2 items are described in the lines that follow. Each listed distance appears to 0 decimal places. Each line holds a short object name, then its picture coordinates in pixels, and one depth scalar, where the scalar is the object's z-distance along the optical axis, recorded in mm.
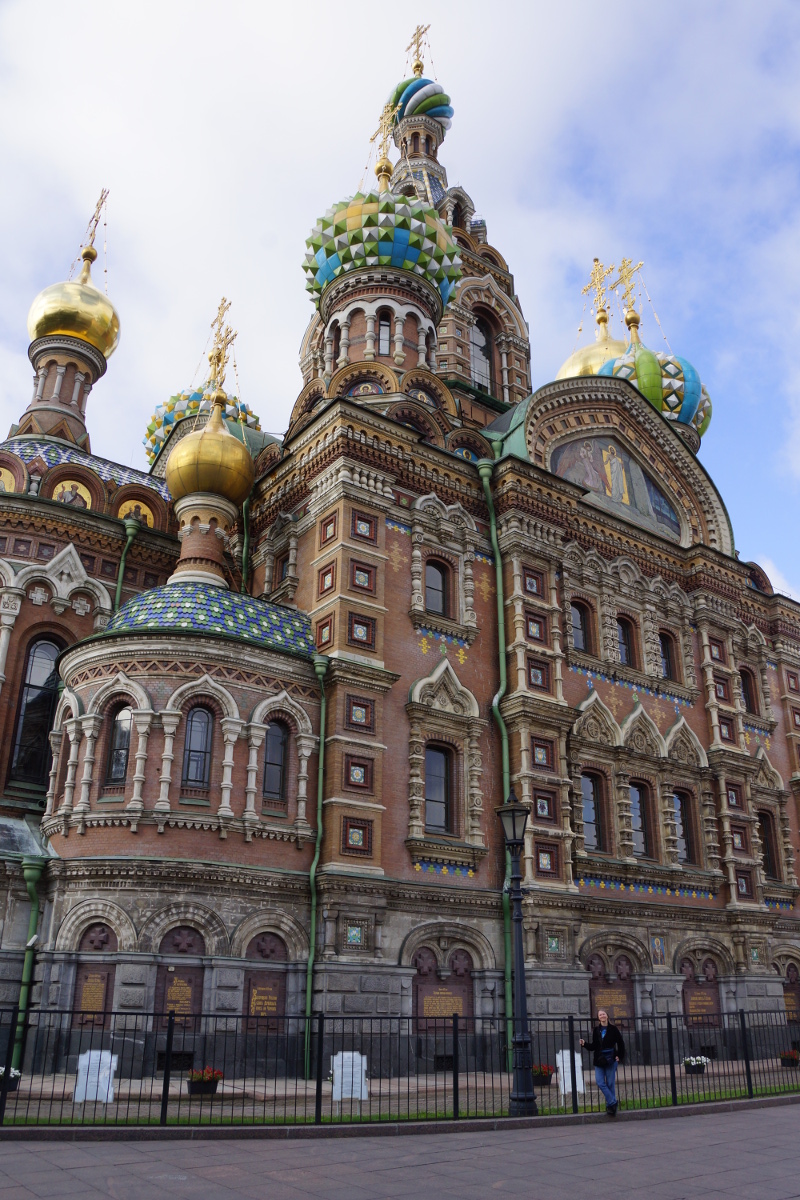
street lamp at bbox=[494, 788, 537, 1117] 9523
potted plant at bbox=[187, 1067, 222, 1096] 9961
